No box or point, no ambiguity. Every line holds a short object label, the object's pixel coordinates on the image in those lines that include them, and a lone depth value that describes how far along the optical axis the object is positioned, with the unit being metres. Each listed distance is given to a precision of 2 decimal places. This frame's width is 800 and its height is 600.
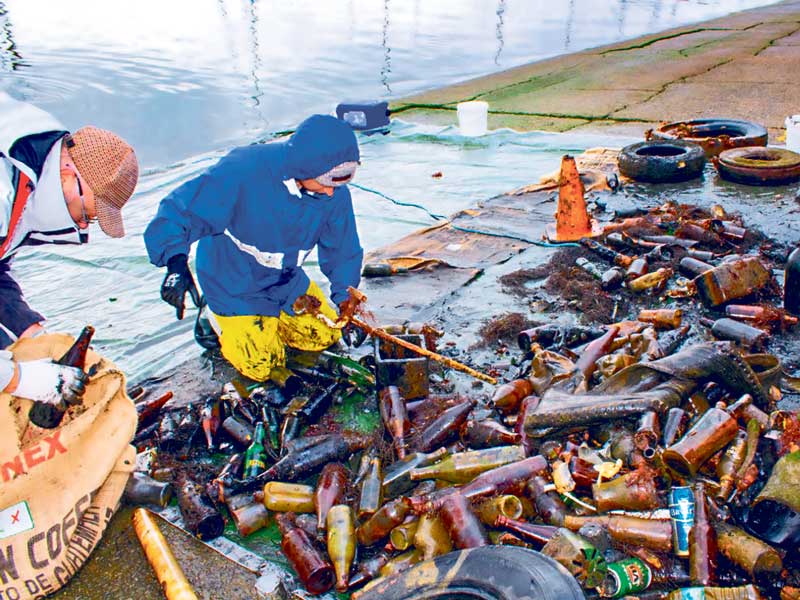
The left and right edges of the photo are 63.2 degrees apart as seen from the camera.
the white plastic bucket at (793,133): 7.52
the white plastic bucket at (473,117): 9.34
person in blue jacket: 4.11
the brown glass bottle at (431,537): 2.88
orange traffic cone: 6.04
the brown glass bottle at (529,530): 2.80
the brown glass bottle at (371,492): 3.13
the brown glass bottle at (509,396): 3.75
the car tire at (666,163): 7.23
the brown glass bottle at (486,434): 3.43
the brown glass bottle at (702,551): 2.62
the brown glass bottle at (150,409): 4.10
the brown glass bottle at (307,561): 2.88
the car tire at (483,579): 2.39
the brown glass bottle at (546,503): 2.91
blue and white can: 2.72
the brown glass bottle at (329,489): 3.21
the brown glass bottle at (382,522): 3.02
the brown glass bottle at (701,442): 2.96
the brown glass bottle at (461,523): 2.84
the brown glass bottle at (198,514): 3.22
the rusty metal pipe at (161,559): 2.81
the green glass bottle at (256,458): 3.57
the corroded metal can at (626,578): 2.56
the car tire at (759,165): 6.91
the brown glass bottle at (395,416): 3.58
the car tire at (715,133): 7.68
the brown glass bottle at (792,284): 4.47
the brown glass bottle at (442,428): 3.55
